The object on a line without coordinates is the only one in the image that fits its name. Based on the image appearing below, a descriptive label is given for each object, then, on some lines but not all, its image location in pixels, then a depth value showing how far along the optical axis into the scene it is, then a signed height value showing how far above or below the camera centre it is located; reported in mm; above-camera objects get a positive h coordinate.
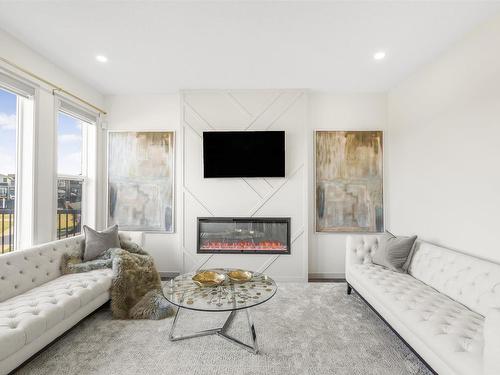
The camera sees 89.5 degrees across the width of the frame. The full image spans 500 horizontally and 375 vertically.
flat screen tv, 3533 +520
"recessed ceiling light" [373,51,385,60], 2641 +1443
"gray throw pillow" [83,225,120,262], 2793 -587
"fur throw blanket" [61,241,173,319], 2451 -952
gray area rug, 1774 -1244
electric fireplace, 3604 -639
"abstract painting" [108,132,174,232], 3727 +161
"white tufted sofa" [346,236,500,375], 1321 -857
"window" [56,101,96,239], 3133 +289
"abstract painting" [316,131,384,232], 3637 +129
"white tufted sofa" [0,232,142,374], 1582 -844
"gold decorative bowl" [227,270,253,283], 2281 -789
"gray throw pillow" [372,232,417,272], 2652 -664
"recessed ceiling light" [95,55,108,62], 2719 +1451
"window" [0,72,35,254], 2449 +261
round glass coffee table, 1886 -842
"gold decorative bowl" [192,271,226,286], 2189 -796
